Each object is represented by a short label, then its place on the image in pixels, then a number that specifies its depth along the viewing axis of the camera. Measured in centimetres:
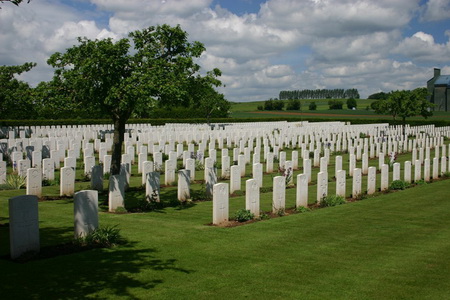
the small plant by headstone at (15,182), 1427
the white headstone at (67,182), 1316
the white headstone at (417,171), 1692
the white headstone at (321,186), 1262
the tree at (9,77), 2932
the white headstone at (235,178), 1429
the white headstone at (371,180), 1435
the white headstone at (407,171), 1625
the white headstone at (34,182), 1255
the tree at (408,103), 4247
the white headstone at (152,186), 1187
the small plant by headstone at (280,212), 1115
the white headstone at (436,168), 1831
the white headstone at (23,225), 717
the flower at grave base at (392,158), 2039
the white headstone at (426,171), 1760
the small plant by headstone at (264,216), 1068
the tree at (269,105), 9969
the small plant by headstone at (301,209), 1155
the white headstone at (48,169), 1545
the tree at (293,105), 9850
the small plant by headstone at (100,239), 796
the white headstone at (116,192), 1097
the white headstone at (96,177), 1384
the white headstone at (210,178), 1372
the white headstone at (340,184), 1332
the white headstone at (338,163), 1674
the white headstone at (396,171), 1605
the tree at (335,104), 10194
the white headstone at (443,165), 1910
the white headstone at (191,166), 1608
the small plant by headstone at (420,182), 1658
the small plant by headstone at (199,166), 1981
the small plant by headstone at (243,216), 1044
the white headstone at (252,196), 1056
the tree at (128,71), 1087
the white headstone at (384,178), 1495
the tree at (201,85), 1301
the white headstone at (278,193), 1118
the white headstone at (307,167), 1611
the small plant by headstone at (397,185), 1541
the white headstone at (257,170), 1422
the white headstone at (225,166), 1745
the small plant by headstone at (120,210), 1106
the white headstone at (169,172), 1565
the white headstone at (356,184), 1374
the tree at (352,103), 10525
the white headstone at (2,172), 1465
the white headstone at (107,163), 1671
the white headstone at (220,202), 991
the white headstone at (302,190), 1178
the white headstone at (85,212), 802
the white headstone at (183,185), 1259
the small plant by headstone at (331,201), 1251
